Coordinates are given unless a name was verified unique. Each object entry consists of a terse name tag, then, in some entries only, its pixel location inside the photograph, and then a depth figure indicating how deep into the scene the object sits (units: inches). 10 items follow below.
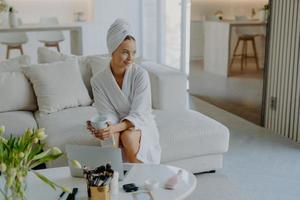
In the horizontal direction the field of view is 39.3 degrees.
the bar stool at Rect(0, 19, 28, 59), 267.7
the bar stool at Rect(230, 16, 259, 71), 177.6
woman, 100.3
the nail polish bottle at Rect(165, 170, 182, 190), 75.9
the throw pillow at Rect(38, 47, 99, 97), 147.6
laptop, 78.3
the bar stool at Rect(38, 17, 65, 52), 282.2
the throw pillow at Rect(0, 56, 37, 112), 134.2
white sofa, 114.3
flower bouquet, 58.7
